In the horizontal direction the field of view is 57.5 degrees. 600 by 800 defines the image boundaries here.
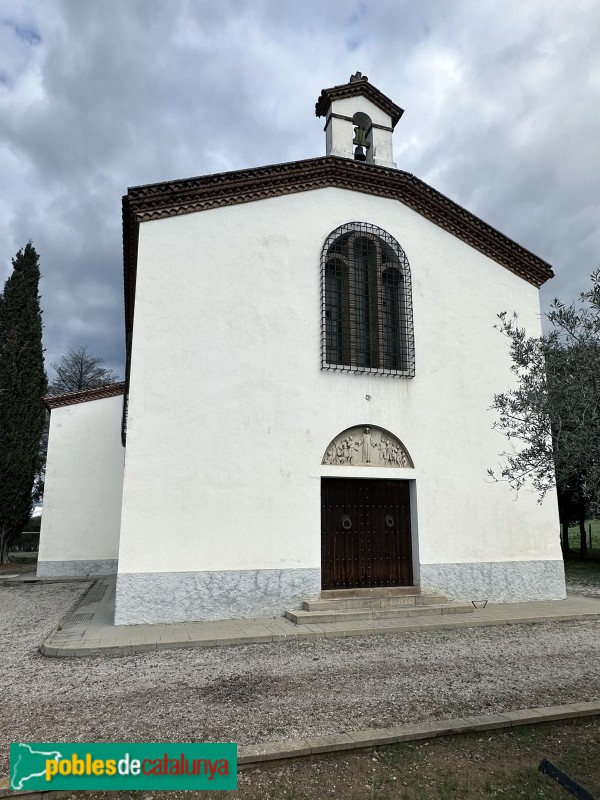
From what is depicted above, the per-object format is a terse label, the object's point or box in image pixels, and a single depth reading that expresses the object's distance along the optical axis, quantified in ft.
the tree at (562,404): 13.65
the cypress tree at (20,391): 64.54
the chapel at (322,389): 30.09
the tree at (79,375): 108.47
